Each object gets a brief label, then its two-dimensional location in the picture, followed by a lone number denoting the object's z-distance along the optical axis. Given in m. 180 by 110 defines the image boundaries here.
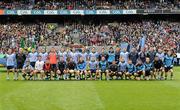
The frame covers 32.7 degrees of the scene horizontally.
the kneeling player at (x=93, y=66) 17.30
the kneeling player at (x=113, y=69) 17.22
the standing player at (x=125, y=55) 17.77
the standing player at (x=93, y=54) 17.70
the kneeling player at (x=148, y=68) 17.26
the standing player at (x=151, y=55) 17.84
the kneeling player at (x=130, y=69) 17.17
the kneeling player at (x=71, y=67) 17.14
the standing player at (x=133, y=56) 17.69
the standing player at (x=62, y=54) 17.55
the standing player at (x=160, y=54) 17.91
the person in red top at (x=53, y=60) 17.19
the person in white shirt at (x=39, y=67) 17.03
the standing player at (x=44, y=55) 17.40
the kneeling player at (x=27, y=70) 17.05
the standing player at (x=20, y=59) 17.50
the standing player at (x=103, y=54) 17.76
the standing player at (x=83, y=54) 17.62
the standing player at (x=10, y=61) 17.37
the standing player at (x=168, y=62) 17.78
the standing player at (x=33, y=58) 17.53
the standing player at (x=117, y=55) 17.91
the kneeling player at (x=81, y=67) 17.21
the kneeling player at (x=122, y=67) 17.19
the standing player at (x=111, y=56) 17.84
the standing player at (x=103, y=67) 17.33
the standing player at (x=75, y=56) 17.63
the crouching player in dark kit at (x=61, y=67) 17.13
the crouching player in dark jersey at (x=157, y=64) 17.57
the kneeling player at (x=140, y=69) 17.19
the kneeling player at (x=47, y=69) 17.08
